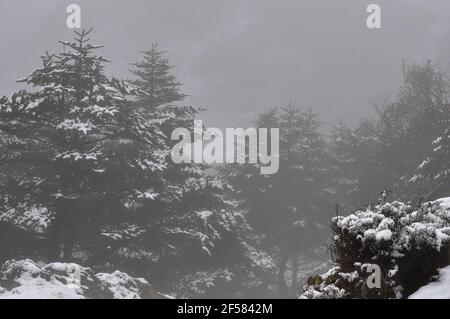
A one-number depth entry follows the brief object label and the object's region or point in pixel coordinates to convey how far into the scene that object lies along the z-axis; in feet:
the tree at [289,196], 104.94
